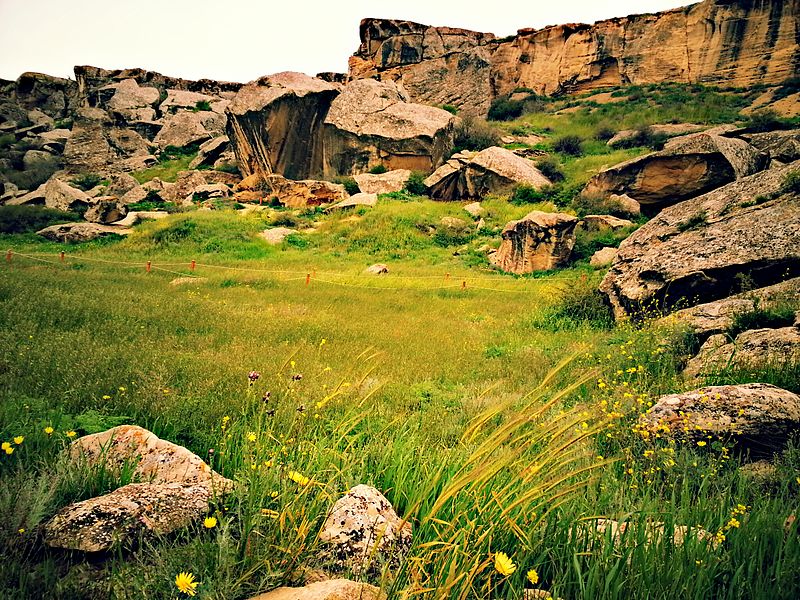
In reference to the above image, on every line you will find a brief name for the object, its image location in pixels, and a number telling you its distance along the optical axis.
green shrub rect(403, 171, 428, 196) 28.67
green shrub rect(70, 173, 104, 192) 35.44
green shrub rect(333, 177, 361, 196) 29.78
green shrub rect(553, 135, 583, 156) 35.50
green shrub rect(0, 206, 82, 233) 24.75
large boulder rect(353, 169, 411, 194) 29.04
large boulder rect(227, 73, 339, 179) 32.56
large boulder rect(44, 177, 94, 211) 29.14
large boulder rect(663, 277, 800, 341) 6.28
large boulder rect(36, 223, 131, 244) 22.42
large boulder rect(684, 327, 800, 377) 4.84
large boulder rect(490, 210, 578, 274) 16.92
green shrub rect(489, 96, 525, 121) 52.69
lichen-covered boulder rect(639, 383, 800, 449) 3.56
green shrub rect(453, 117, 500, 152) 34.94
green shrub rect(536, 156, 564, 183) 29.14
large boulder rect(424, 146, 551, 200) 26.65
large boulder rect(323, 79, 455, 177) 30.41
